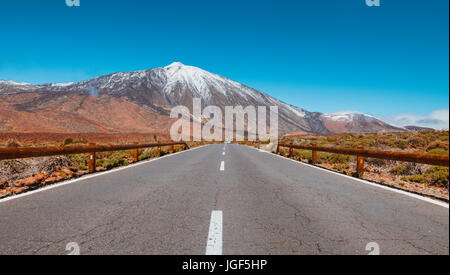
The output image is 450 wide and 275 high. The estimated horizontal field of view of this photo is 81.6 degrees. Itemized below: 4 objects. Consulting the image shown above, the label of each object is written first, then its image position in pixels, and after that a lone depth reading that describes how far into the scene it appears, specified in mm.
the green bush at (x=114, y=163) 10478
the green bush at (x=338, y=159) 13119
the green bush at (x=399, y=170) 9102
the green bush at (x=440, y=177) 6914
